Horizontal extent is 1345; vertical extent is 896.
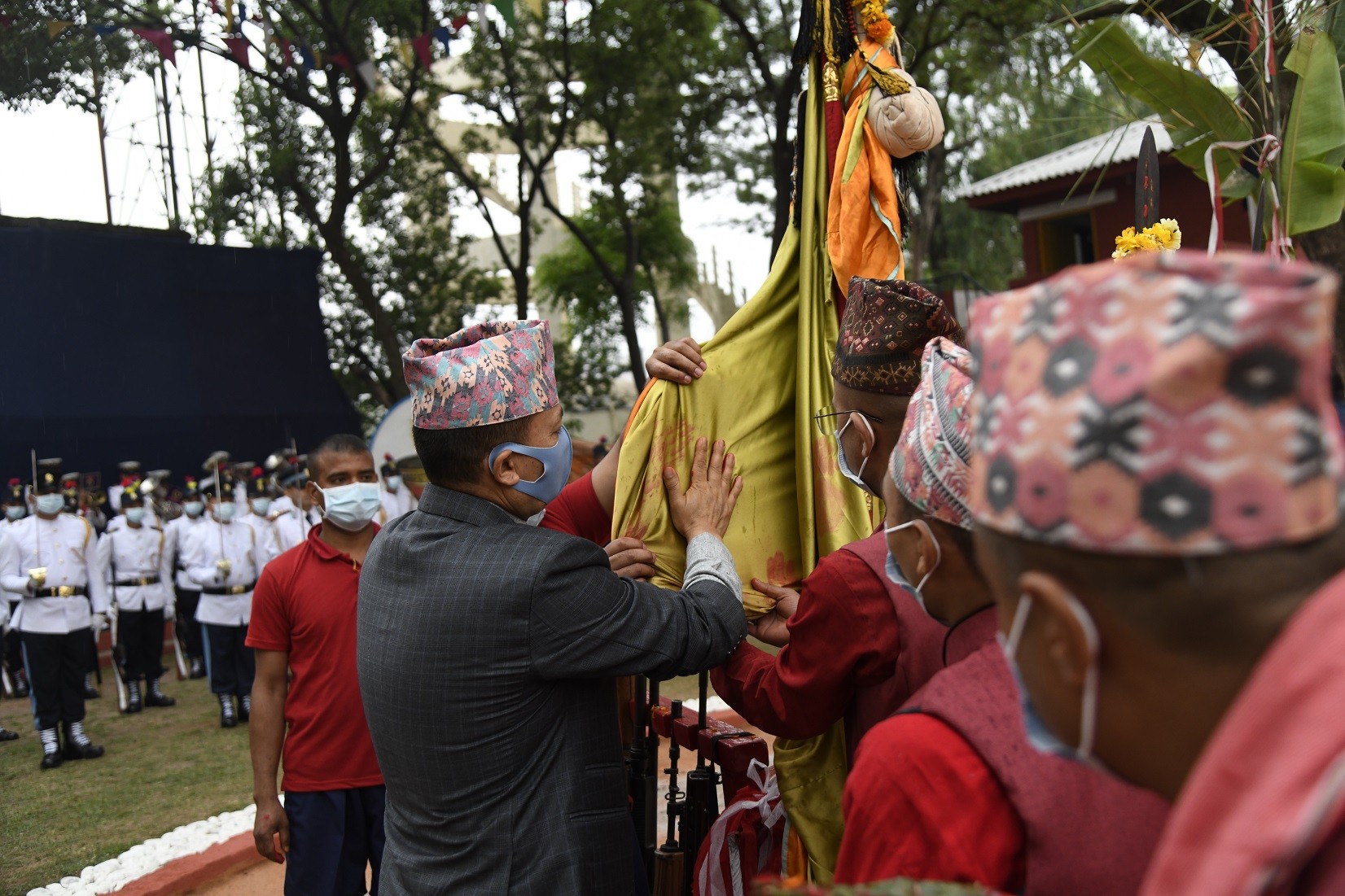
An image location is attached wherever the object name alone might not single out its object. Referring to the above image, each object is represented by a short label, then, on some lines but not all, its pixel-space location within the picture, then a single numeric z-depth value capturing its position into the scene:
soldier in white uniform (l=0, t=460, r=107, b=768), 8.84
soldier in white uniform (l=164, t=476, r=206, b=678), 11.77
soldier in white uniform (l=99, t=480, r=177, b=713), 10.82
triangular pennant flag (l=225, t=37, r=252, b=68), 13.50
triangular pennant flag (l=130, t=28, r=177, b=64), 13.25
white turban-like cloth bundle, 3.06
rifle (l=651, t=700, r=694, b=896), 3.31
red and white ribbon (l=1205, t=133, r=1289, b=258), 3.37
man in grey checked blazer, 2.54
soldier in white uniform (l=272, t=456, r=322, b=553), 11.39
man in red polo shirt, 3.96
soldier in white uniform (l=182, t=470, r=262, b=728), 10.12
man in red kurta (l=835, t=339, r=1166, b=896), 1.45
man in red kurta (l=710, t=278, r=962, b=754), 2.27
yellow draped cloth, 3.13
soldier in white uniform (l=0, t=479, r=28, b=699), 11.34
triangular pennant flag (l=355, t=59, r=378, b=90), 14.21
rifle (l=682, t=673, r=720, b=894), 3.41
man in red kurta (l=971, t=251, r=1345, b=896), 0.92
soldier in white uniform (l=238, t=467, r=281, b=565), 11.54
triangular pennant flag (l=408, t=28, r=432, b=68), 14.69
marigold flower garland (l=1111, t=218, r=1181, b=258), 3.10
